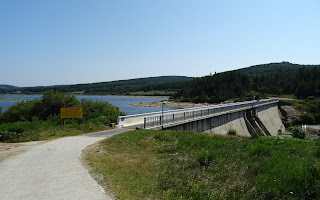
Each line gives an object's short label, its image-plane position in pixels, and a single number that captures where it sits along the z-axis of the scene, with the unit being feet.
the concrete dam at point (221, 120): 79.96
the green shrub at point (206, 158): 32.19
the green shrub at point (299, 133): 115.85
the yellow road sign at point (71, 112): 65.87
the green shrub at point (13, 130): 55.21
